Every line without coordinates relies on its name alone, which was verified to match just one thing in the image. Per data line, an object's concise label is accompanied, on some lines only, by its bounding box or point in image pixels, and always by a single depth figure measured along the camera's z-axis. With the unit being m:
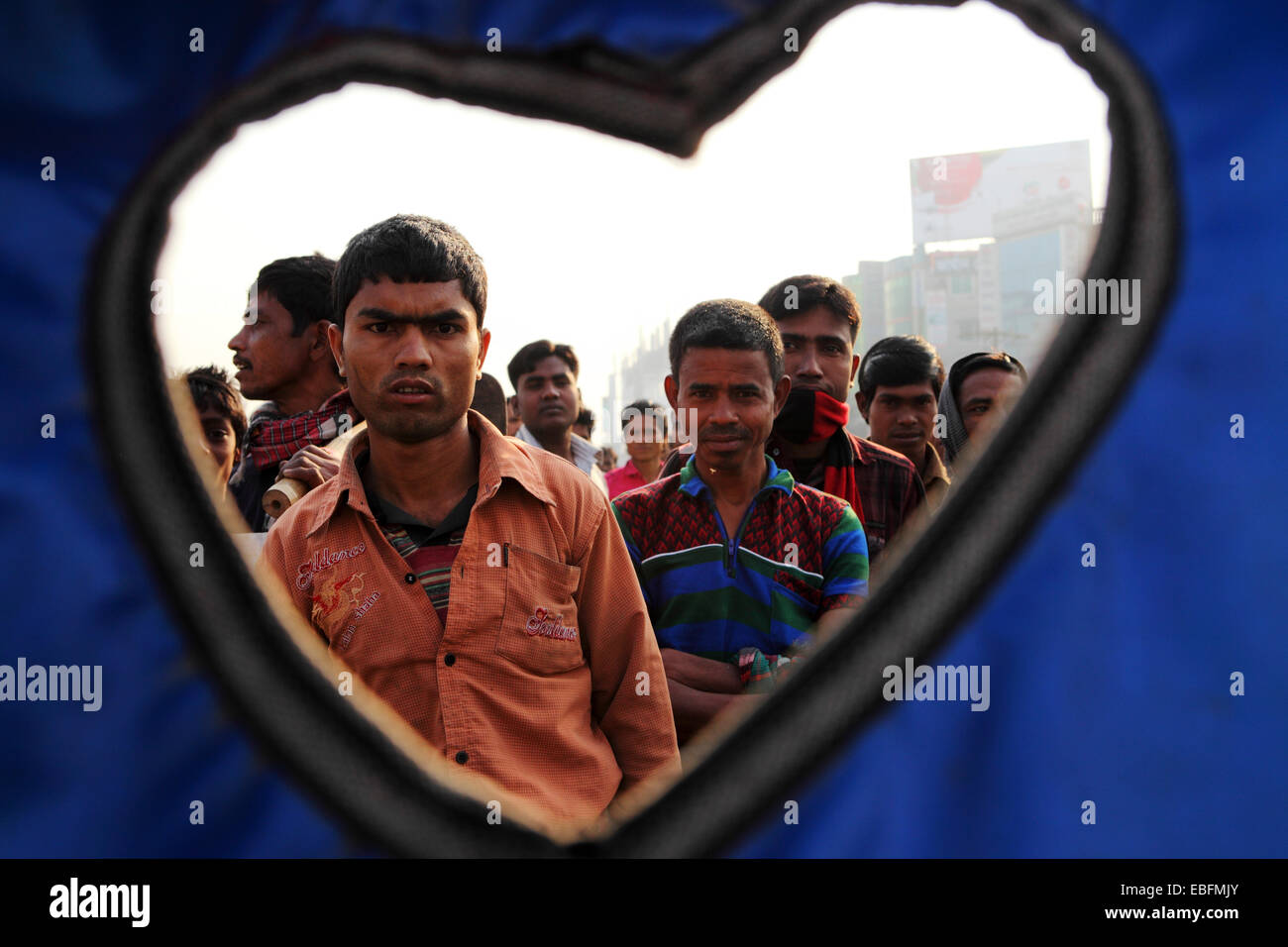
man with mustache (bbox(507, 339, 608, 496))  3.91
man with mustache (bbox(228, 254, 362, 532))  2.10
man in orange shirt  1.34
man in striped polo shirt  1.82
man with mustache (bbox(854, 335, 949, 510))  2.84
